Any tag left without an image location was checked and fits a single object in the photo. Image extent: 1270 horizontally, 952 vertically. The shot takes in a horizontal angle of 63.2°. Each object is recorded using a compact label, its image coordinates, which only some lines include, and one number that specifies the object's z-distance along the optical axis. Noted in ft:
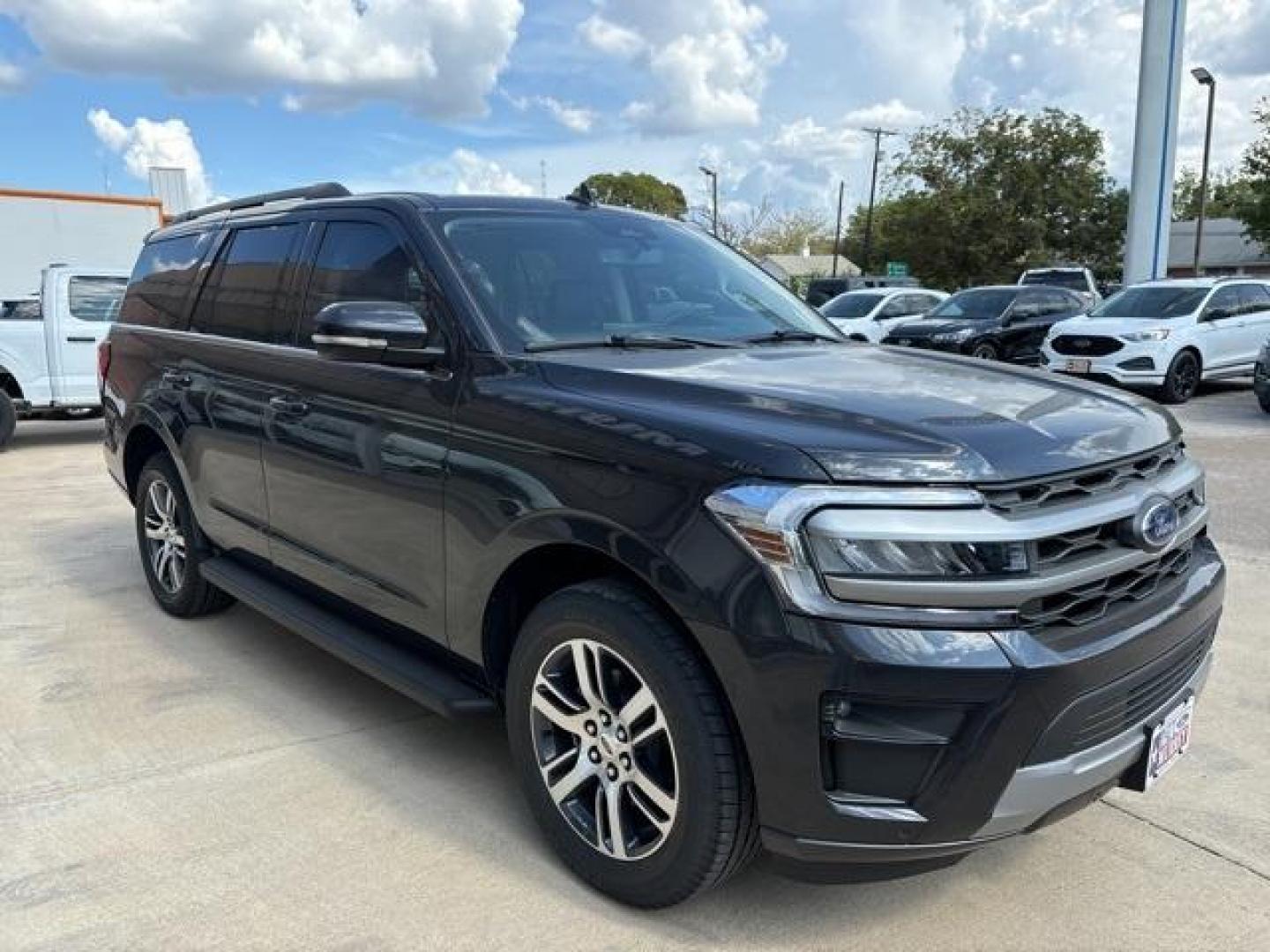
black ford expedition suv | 6.97
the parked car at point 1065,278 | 78.79
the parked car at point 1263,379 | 39.11
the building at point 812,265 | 200.64
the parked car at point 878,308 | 61.00
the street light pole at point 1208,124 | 103.55
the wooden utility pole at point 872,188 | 172.76
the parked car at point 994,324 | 52.54
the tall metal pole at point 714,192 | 154.81
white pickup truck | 37.47
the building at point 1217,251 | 174.81
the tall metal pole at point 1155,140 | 62.75
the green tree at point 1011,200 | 143.02
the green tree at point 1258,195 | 105.91
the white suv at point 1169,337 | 43.47
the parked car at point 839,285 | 86.28
